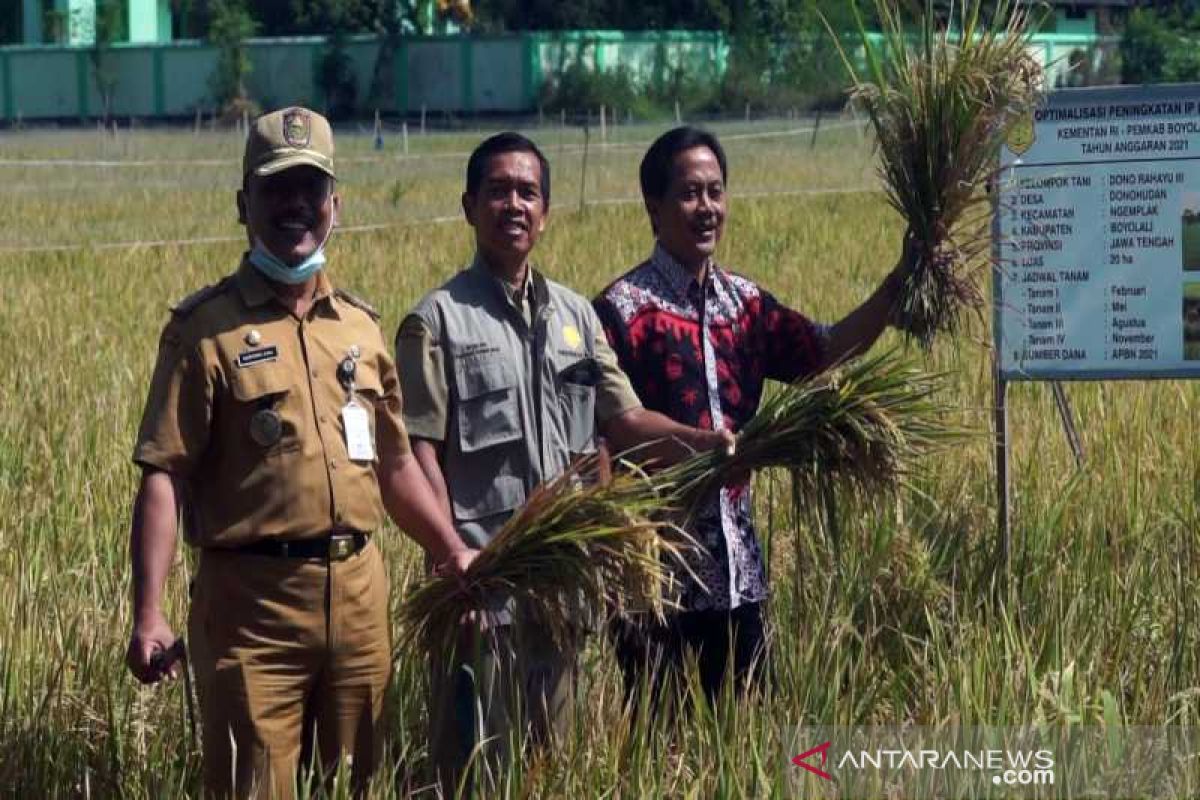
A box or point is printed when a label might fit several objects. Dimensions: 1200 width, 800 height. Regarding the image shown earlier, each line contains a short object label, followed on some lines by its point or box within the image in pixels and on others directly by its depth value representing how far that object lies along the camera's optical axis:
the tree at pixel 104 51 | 50.63
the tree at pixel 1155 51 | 43.09
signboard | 6.02
